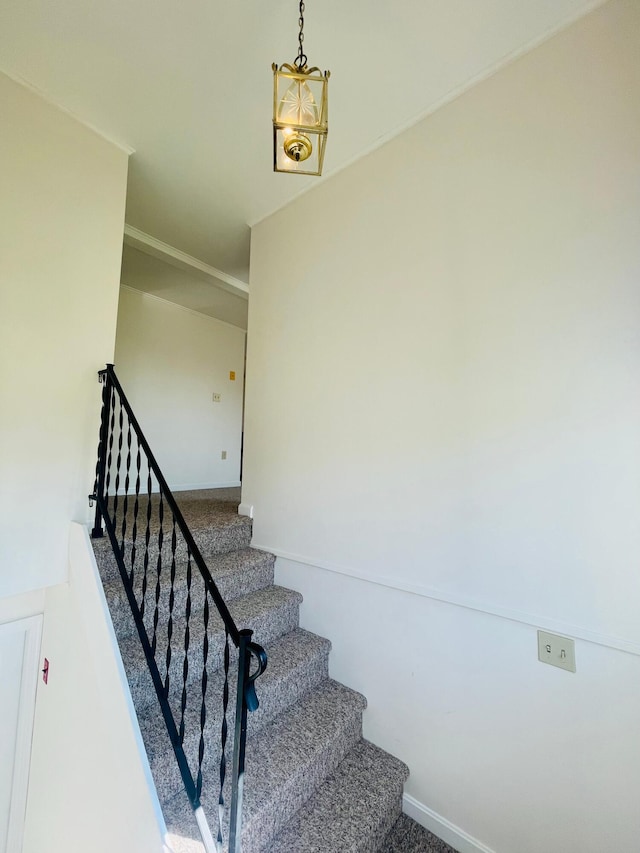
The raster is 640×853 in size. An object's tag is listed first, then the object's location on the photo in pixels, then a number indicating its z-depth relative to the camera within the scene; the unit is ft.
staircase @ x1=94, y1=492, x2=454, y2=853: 4.59
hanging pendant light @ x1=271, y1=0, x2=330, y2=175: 3.58
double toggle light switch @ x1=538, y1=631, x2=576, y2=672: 4.55
